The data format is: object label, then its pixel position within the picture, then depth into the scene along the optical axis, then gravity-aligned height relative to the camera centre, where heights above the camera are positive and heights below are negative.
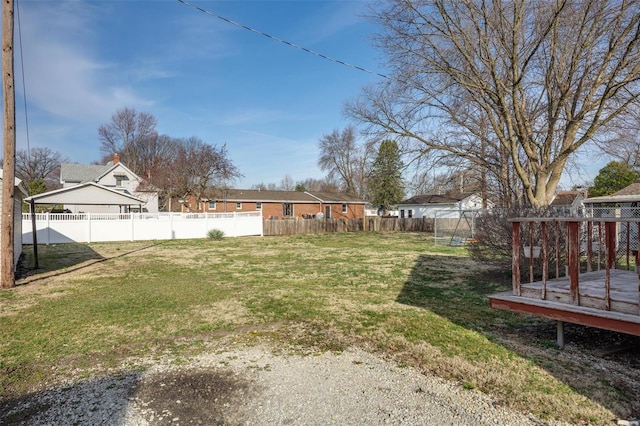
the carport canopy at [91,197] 21.67 +1.44
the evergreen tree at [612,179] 28.70 +2.48
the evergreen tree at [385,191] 37.25 +2.38
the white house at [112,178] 33.84 +4.07
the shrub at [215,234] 21.48 -0.95
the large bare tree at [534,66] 9.78 +4.27
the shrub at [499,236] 7.99 -0.53
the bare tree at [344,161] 46.47 +6.89
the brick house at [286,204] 34.16 +1.22
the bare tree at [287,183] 66.31 +5.91
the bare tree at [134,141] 46.88 +9.92
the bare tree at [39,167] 45.00 +6.71
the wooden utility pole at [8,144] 7.71 +1.61
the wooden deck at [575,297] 3.57 -0.93
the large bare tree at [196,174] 28.08 +3.31
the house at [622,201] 15.52 +0.46
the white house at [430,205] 36.00 +0.90
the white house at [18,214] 11.16 +0.24
